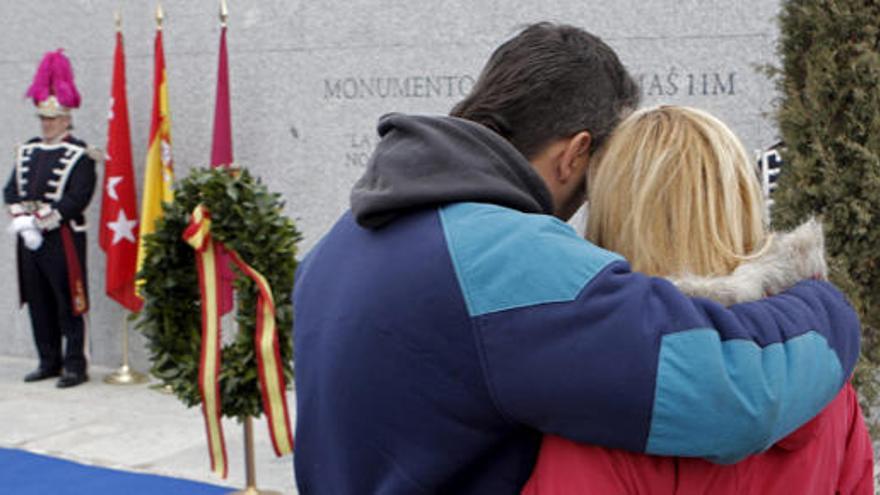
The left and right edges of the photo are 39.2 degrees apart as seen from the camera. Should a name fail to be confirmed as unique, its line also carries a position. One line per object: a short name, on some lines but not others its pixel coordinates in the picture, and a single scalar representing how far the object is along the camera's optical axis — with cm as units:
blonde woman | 148
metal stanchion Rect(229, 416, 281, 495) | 490
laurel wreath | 464
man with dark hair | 141
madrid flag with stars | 757
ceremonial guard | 753
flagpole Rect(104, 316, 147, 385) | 784
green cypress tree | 336
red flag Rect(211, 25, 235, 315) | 709
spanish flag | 738
